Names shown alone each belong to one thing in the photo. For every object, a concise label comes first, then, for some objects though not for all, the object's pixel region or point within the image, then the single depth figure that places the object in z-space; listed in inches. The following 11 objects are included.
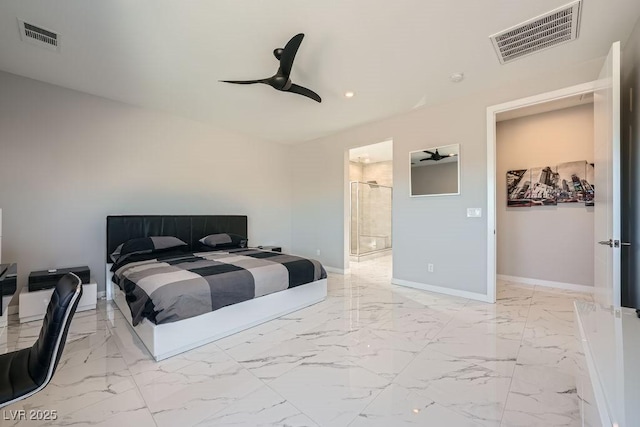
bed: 82.0
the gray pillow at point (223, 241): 157.1
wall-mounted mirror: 138.6
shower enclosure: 259.6
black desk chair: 42.3
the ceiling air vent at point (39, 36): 85.1
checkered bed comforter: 81.0
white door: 74.2
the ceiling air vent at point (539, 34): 80.4
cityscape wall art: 143.8
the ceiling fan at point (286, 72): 80.3
